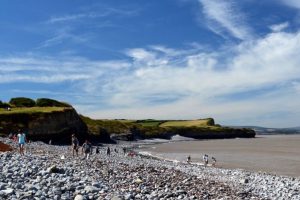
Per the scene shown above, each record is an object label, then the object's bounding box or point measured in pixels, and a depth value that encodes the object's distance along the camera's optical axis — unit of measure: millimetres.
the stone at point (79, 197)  12666
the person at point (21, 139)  27622
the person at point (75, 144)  31834
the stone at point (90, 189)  14078
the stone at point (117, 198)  13417
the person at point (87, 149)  31854
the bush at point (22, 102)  94305
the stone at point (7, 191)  12135
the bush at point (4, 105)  85177
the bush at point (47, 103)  97976
